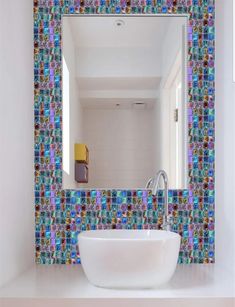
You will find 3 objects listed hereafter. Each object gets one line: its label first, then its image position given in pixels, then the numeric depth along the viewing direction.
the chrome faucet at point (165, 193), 1.88
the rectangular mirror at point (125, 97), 2.09
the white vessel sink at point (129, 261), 1.56
